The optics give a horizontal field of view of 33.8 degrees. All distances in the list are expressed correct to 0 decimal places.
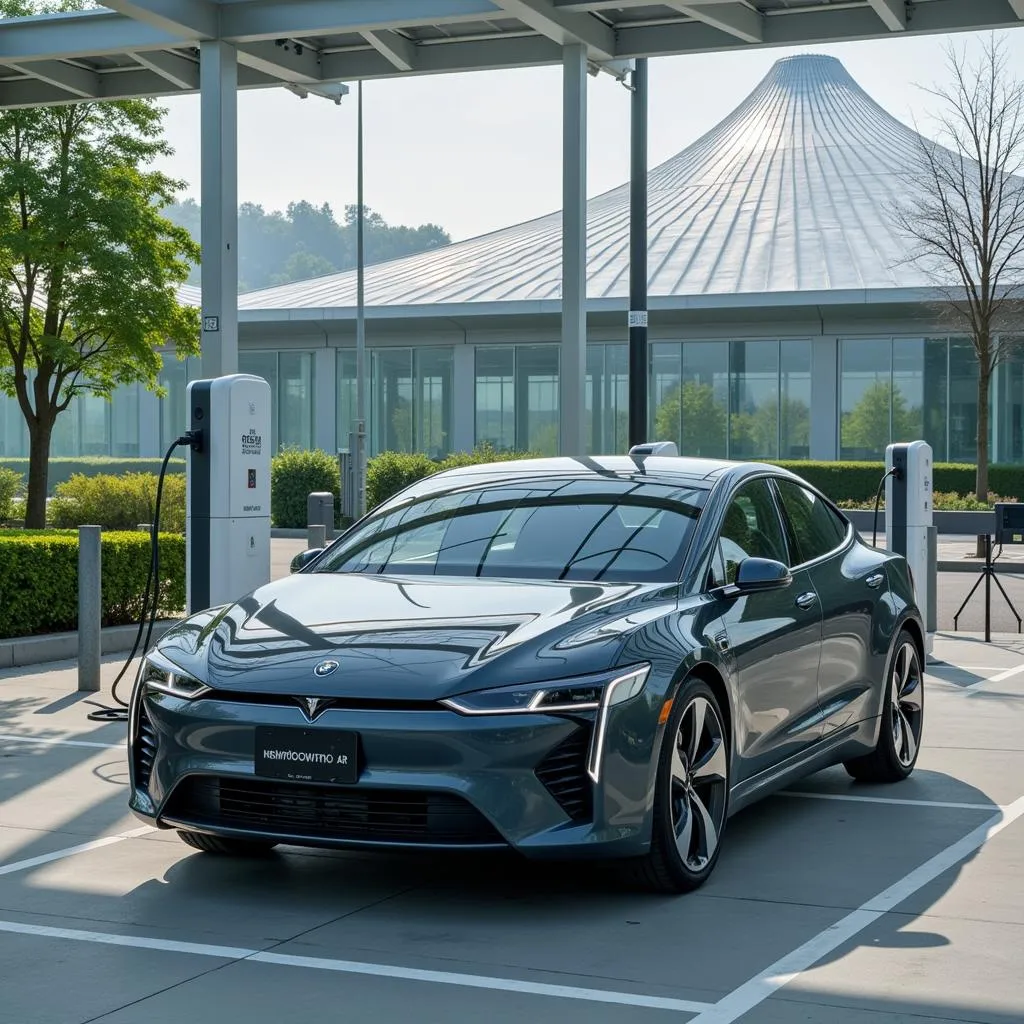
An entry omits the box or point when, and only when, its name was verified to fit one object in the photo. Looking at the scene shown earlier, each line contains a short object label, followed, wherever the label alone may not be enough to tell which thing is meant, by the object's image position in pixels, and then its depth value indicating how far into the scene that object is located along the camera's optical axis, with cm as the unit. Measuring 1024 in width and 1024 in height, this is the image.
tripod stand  1519
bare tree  3438
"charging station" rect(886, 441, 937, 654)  1355
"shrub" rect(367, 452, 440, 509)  3472
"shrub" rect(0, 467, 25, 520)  3142
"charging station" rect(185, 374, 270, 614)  996
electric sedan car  548
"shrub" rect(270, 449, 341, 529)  3466
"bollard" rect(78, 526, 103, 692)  1107
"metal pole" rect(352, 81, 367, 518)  3222
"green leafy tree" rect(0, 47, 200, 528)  2245
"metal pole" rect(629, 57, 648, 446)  1702
